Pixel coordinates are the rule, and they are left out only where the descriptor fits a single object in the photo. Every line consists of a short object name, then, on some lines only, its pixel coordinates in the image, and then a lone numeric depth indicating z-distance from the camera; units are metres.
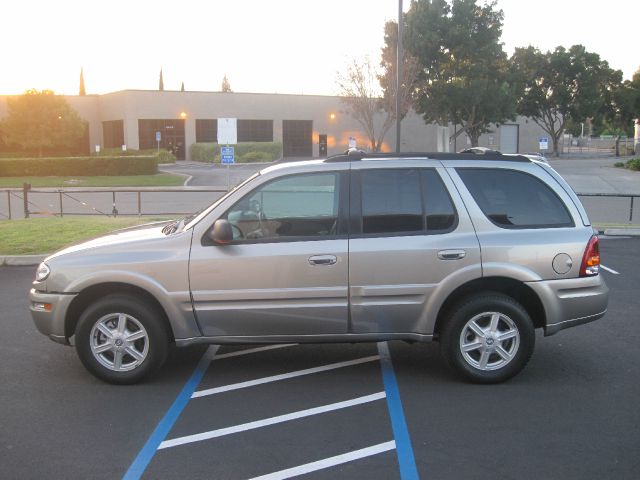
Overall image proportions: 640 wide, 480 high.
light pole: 19.88
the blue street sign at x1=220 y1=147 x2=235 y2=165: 18.89
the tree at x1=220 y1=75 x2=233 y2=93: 145.51
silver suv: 5.69
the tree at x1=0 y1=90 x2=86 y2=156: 54.25
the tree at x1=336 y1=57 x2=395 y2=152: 43.50
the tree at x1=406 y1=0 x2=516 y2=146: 50.06
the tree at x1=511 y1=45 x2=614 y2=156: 61.81
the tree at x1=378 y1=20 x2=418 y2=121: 42.91
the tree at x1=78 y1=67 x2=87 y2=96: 86.31
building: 58.50
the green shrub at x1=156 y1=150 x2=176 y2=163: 52.27
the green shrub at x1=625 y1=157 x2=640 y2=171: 43.88
